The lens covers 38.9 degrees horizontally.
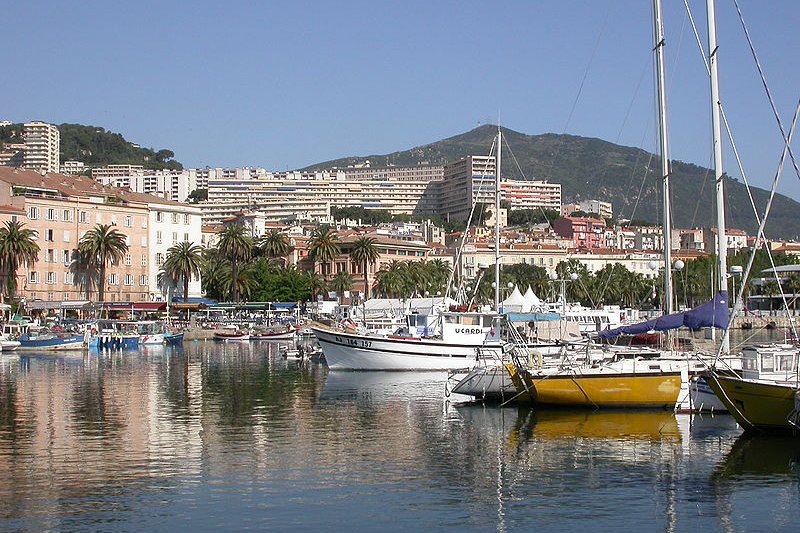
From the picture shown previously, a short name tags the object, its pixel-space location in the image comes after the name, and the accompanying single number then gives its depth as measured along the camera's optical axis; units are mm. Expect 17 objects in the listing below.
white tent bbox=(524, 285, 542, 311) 65344
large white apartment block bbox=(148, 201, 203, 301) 128375
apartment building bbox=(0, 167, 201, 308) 116750
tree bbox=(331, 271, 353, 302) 149125
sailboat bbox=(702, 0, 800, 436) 30109
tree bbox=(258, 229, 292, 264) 147250
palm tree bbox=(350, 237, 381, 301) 139875
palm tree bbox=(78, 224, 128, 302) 116250
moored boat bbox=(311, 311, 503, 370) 56938
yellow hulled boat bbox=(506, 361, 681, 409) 37531
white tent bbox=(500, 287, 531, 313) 65250
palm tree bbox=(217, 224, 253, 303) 128750
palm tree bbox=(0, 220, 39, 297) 107438
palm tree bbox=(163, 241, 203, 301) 124062
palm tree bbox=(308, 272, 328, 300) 143750
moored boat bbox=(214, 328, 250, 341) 109312
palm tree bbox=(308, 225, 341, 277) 136875
